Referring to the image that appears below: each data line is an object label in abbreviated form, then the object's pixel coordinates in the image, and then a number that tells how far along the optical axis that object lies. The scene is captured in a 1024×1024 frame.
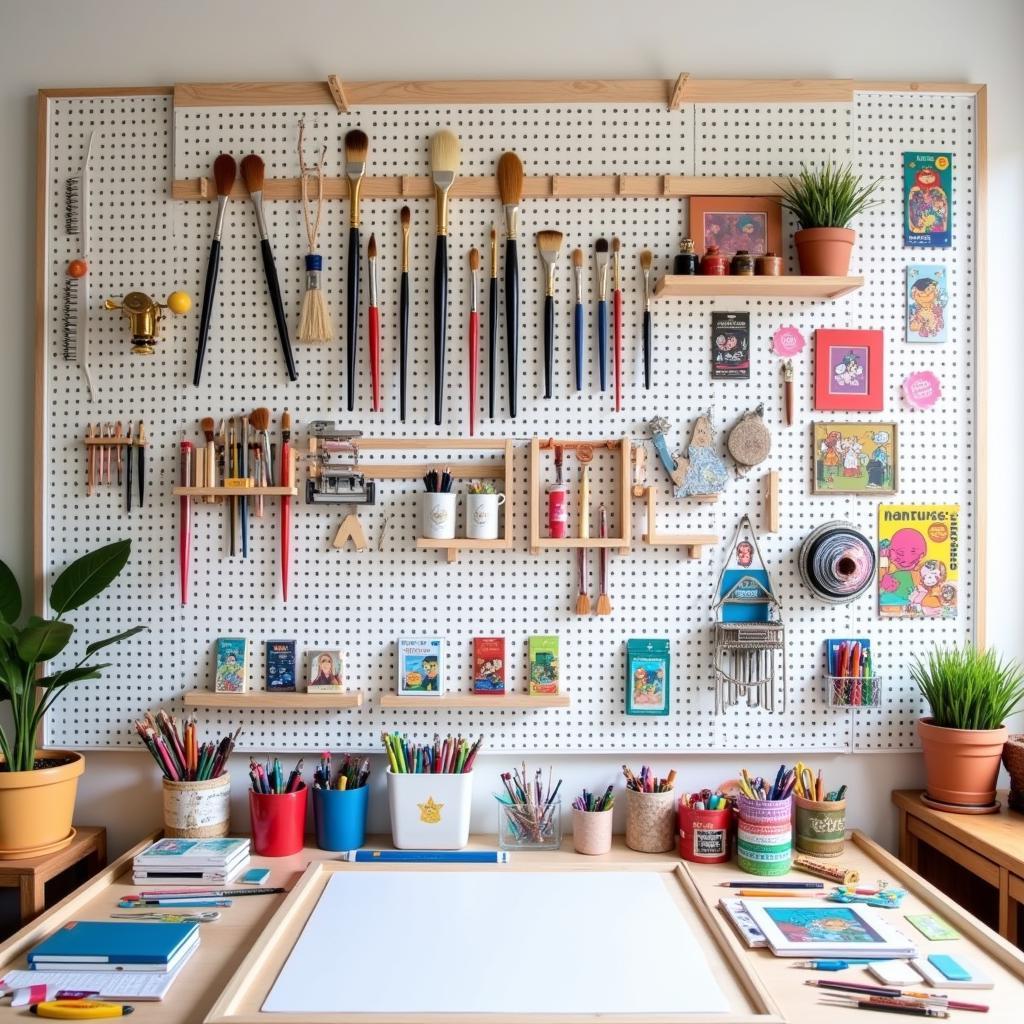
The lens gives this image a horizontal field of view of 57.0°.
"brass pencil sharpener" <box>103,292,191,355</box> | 2.09
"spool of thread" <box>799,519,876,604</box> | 2.10
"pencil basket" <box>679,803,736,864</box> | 1.96
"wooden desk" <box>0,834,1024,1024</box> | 1.42
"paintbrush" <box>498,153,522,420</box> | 2.11
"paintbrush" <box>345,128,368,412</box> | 2.11
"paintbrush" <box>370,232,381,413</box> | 2.11
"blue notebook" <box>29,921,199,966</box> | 1.51
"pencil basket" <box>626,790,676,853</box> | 2.02
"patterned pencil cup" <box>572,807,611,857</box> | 1.99
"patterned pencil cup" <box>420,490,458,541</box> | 2.06
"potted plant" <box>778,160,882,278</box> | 2.04
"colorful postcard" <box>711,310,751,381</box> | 2.15
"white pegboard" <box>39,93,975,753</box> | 2.14
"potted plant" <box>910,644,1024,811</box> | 2.01
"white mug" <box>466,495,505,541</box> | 2.07
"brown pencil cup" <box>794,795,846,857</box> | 1.99
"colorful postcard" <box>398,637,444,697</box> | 2.12
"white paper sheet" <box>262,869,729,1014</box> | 1.41
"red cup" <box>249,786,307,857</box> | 1.98
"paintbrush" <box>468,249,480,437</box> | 2.10
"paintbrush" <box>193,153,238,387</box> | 2.12
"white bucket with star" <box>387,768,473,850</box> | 1.99
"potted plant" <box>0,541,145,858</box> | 1.89
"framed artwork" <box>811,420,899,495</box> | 2.15
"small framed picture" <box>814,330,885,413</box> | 2.15
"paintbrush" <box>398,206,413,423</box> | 2.11
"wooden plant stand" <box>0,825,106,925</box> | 1.83
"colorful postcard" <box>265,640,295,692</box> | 2.13
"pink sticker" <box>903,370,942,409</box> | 2.16
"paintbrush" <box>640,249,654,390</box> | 2.12
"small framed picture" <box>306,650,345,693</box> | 2.11
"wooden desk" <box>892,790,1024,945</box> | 1.75
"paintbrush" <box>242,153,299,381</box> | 2.12
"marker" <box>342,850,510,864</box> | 1.93
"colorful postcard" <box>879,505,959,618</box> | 2.16
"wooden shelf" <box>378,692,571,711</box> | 2.05
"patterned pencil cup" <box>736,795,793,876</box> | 1.89
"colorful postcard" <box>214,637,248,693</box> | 2.10
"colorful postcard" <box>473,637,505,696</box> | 2.12
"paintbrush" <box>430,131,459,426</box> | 2.11
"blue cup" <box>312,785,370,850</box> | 2.00
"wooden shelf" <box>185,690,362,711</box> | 2.06
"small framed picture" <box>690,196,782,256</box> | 2.14
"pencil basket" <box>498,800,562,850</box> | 2.01
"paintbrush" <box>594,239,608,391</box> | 2.12
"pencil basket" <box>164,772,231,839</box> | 2.00
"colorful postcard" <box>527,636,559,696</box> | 2.12
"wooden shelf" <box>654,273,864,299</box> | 2.01
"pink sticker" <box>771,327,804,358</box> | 2.16
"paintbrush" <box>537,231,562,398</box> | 2.11
